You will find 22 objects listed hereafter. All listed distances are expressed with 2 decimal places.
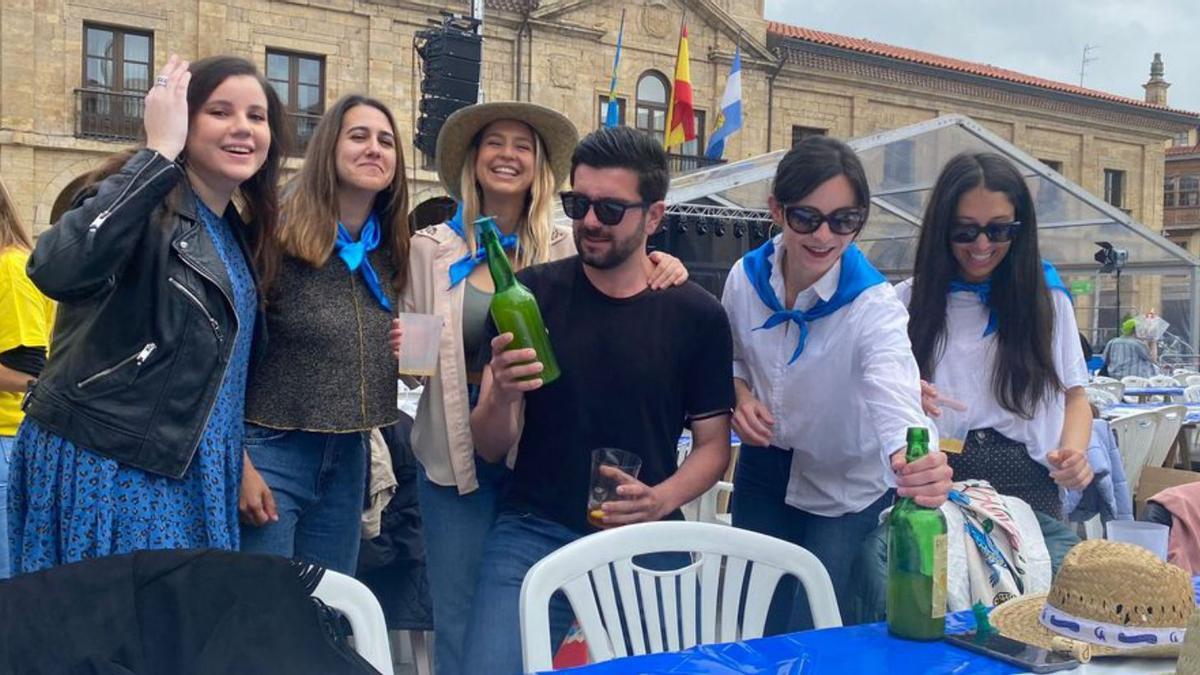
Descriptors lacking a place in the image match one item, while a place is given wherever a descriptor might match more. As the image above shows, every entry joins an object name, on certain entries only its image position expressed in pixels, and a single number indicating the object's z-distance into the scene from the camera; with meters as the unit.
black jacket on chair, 1.19
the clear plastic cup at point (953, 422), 2.48
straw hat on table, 1.54
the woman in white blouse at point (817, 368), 2.29
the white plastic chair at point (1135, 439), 5.96
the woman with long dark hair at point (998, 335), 2.50
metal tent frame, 12.14
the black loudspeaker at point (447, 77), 9.97
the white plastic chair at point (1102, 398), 7.25
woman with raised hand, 1.92
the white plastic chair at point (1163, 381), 10.79
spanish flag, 13.16
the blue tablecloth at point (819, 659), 1.54
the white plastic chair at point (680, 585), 1.94
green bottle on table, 1.65
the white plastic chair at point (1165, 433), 6.36
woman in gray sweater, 2.41
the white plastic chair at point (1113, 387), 8.99
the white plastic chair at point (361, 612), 1.65
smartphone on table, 1.54
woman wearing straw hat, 2.50
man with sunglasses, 2.25
